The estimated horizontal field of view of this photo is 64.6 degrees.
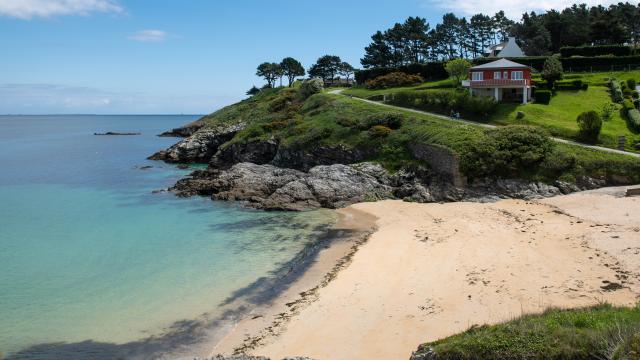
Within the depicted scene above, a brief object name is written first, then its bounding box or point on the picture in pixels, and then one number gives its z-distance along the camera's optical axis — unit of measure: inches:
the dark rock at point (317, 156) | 2071.9
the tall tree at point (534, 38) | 3873.0
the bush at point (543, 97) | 2287.2
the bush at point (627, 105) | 2095.1
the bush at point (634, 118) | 1904.9
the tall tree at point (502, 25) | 4680.1
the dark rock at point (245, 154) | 2472.9
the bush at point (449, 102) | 2220.7
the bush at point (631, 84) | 2470.0
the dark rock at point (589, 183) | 1550.2
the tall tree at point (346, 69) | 4635.8
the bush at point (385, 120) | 2140.7
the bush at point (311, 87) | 3248.0
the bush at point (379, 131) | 2074.3
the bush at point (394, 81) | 3321.9
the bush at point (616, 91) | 2296.8
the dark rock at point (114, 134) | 6043.8
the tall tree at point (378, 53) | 4315.9
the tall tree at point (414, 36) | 4296.3
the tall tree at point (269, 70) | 4783.5
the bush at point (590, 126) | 1795.6
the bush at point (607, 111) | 2060.7
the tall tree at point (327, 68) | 4613.7
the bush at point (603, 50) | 3085.6
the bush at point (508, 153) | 1659.7
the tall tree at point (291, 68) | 4723.4
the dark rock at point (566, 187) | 1553.9
